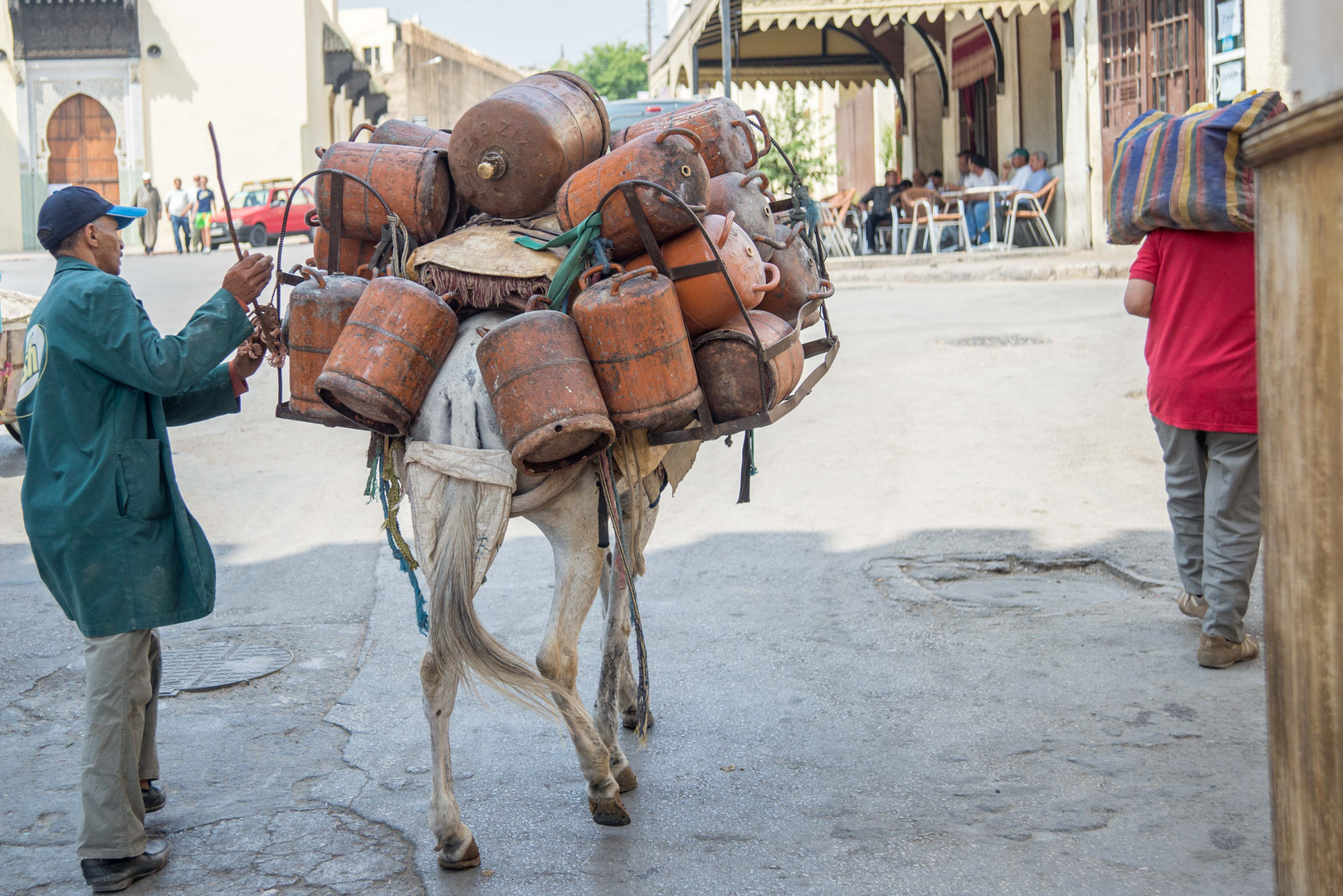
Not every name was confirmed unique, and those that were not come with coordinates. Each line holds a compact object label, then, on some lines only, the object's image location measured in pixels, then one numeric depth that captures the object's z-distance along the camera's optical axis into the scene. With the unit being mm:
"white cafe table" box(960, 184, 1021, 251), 15250
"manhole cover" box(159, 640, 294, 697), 4570
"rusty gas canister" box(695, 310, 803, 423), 3248
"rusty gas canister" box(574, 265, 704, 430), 2990
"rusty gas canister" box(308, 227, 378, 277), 3570
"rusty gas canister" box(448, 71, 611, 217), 3289
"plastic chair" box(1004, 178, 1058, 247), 15109
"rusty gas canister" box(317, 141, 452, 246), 3410
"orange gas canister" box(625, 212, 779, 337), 3207
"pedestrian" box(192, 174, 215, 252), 25719
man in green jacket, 3070
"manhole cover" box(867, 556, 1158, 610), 5250
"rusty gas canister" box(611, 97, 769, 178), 3662
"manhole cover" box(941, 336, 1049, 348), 9438
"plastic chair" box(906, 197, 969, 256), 15648
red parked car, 24516
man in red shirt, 4219
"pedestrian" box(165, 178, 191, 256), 25438
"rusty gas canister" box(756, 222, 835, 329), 3781
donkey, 3115
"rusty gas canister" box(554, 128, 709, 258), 3137
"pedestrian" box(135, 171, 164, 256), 26250
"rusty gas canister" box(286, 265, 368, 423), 3186
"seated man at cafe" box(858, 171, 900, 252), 17188
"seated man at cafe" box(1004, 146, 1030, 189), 15789
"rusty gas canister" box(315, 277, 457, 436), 2965
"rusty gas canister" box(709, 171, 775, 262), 3631
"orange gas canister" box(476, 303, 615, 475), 2877
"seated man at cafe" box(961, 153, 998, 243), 16234
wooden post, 1665
